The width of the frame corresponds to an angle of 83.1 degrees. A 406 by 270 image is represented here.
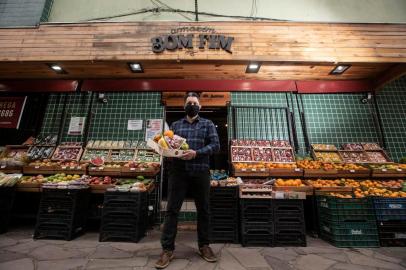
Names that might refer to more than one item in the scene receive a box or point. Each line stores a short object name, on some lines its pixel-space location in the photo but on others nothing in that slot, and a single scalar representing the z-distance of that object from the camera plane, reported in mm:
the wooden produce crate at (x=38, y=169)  5449
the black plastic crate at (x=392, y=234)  4086
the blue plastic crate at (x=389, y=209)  4164
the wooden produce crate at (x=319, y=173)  5242
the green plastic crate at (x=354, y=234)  4000
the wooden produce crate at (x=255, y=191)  4219
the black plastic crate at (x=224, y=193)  4359
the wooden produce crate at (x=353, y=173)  5324
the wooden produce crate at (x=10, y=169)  5459
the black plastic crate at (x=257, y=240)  4008
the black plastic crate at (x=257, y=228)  4074
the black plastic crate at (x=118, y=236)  4113
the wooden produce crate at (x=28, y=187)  4996
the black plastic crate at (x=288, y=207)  4195
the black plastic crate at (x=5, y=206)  4547
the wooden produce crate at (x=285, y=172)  5230
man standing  3174
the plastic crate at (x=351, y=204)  4133
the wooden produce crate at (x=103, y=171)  5363
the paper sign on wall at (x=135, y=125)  6548
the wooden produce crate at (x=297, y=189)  4652
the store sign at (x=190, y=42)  5355
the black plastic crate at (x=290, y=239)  4043
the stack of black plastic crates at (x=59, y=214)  4223
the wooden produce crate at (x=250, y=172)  5191
